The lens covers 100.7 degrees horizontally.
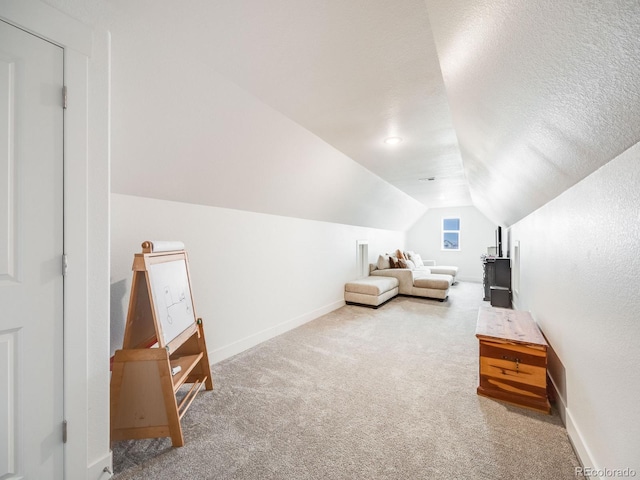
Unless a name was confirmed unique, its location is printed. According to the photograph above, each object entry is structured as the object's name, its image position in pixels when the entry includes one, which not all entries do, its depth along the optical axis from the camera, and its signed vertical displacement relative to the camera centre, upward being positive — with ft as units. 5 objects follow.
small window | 28.45 +0.62
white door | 3.62 -0.23
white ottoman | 15.85 -3.23
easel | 5.04 -2.38
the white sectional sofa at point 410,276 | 17.69 -2.66
